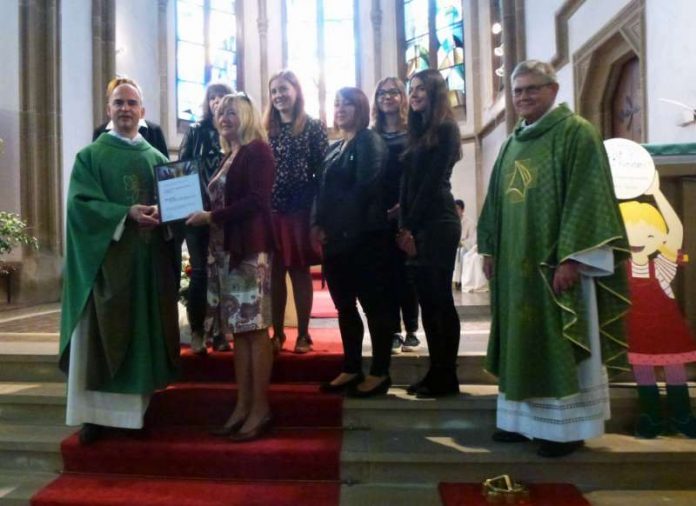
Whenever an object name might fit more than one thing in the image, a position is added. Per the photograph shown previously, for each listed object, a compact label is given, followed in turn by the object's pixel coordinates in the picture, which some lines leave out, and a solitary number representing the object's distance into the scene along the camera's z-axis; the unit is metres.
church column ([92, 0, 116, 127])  8.71
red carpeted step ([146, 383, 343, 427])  3.09
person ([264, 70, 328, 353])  3.26
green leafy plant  5.51
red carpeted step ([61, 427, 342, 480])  2.68
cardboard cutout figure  2.79
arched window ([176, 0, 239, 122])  12.68
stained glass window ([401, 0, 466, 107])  12.10
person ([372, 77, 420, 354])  3.15
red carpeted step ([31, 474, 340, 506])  2.48
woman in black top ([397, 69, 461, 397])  2.88
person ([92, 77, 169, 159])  3.39
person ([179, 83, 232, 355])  3.23
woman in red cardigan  2.71
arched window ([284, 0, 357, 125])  13.92
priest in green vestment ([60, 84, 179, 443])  2.79
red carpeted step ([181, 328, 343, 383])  3.33
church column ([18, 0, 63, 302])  7.32
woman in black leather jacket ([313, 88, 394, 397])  2.91
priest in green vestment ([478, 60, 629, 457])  2.49
